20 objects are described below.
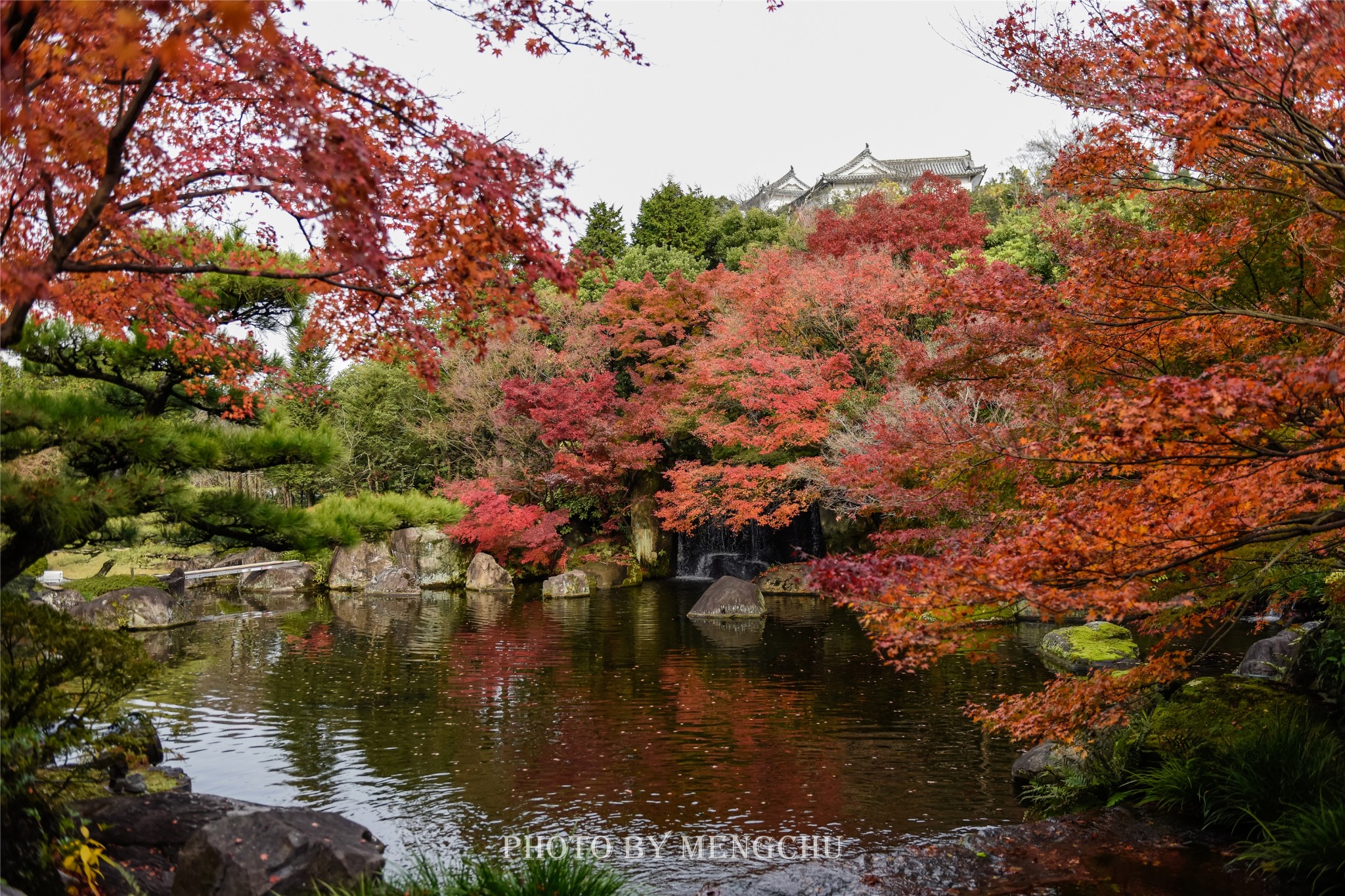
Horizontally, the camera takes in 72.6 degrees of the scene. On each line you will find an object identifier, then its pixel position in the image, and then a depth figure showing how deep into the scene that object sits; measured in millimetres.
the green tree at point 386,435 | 26625
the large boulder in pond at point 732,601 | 17203
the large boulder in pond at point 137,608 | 14586
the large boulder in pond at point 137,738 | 5621
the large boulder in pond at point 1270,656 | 9258
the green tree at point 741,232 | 29219
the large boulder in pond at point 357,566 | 22156
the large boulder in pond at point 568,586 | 20547
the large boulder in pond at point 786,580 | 20266
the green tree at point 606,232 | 29844
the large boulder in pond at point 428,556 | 22766
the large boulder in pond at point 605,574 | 22312
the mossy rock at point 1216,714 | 6453
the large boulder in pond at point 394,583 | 21672
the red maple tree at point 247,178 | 3584
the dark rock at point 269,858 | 4602
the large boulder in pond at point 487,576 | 21969
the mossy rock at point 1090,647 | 11617
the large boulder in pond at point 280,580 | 21895
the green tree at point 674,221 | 29797
